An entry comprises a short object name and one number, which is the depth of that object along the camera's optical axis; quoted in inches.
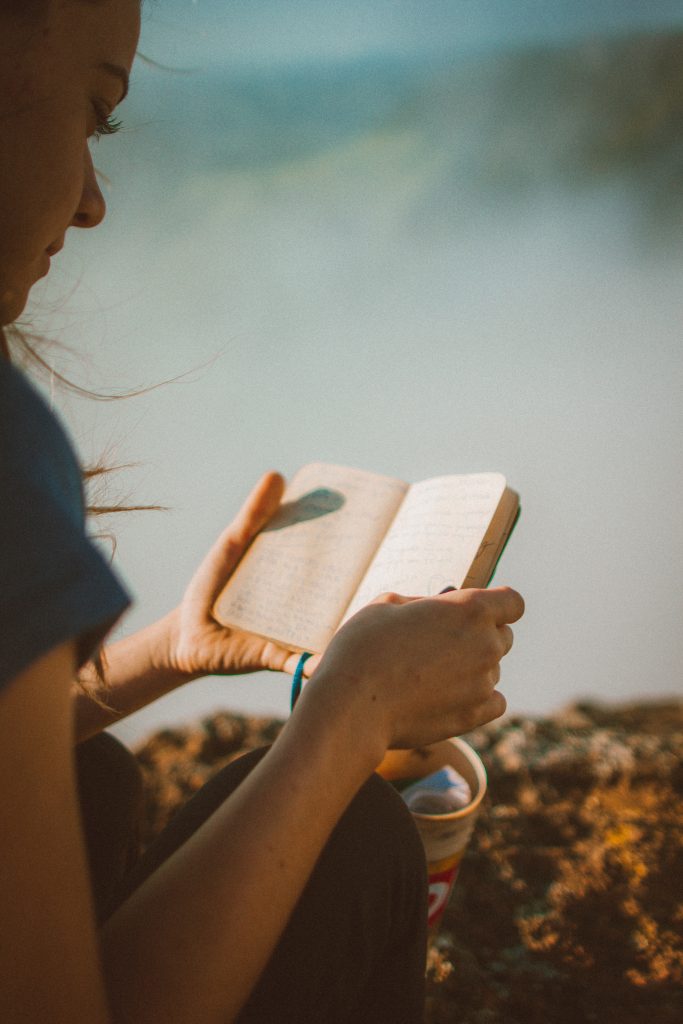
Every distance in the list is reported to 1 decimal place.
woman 11.3
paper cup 28.9
